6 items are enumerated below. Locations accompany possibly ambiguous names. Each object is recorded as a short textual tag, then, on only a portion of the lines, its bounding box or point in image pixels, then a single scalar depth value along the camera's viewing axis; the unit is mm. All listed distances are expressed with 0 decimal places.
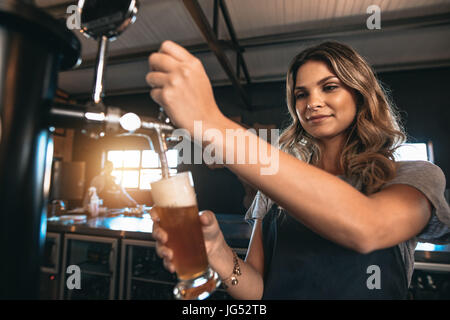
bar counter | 2135
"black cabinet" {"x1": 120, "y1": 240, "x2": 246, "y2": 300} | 2394
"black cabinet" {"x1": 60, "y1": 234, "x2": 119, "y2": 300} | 2454
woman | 484
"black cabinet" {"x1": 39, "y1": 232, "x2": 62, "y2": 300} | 2576
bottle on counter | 3094
